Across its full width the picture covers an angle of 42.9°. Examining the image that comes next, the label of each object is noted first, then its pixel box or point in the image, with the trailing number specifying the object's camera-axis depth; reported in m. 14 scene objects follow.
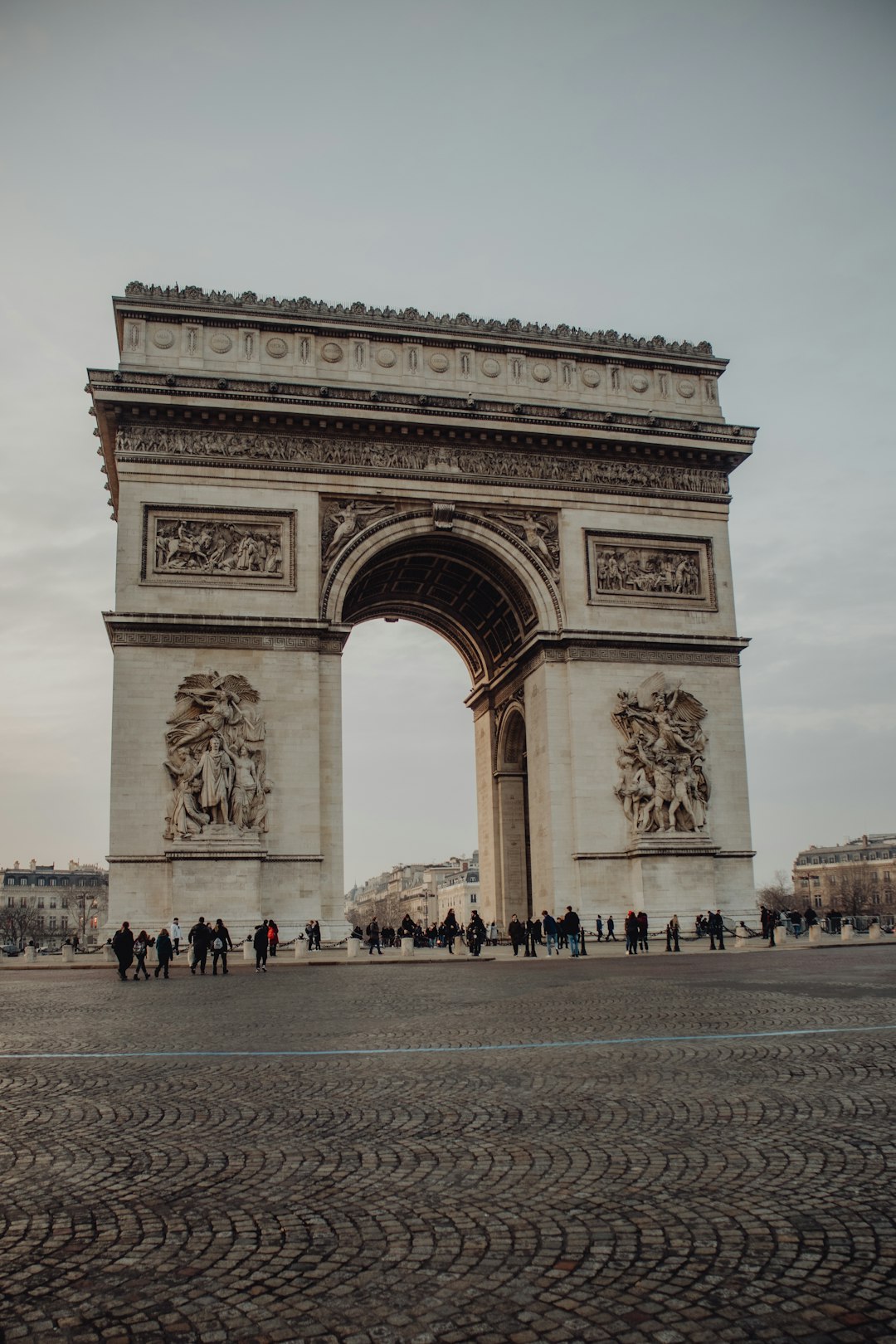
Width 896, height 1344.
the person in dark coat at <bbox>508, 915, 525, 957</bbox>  27.52
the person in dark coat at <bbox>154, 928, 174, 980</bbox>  20.31
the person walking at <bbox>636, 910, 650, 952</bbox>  26.17
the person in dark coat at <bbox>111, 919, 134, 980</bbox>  19.02
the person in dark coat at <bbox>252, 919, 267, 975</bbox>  20.72
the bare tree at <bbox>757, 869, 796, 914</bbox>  131.62
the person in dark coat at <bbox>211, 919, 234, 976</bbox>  20.97
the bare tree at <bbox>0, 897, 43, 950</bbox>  96.38
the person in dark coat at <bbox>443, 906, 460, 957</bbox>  31.66
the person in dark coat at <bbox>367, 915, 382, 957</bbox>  30.11
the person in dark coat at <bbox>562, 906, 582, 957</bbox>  24.92
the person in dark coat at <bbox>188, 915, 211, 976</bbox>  21.16
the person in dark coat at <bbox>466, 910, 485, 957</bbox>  27.08
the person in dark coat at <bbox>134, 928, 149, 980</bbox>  18.96
